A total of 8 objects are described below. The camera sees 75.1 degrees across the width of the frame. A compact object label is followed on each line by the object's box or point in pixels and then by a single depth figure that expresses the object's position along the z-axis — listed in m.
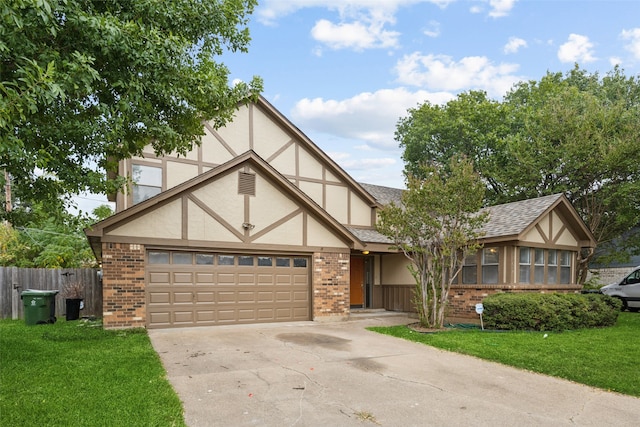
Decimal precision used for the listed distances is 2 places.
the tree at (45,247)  18.73
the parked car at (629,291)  17.80
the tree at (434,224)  10.95
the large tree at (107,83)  5.06
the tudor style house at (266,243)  10.70
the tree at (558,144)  17.56
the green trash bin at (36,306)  12.23
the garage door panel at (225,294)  10.87
